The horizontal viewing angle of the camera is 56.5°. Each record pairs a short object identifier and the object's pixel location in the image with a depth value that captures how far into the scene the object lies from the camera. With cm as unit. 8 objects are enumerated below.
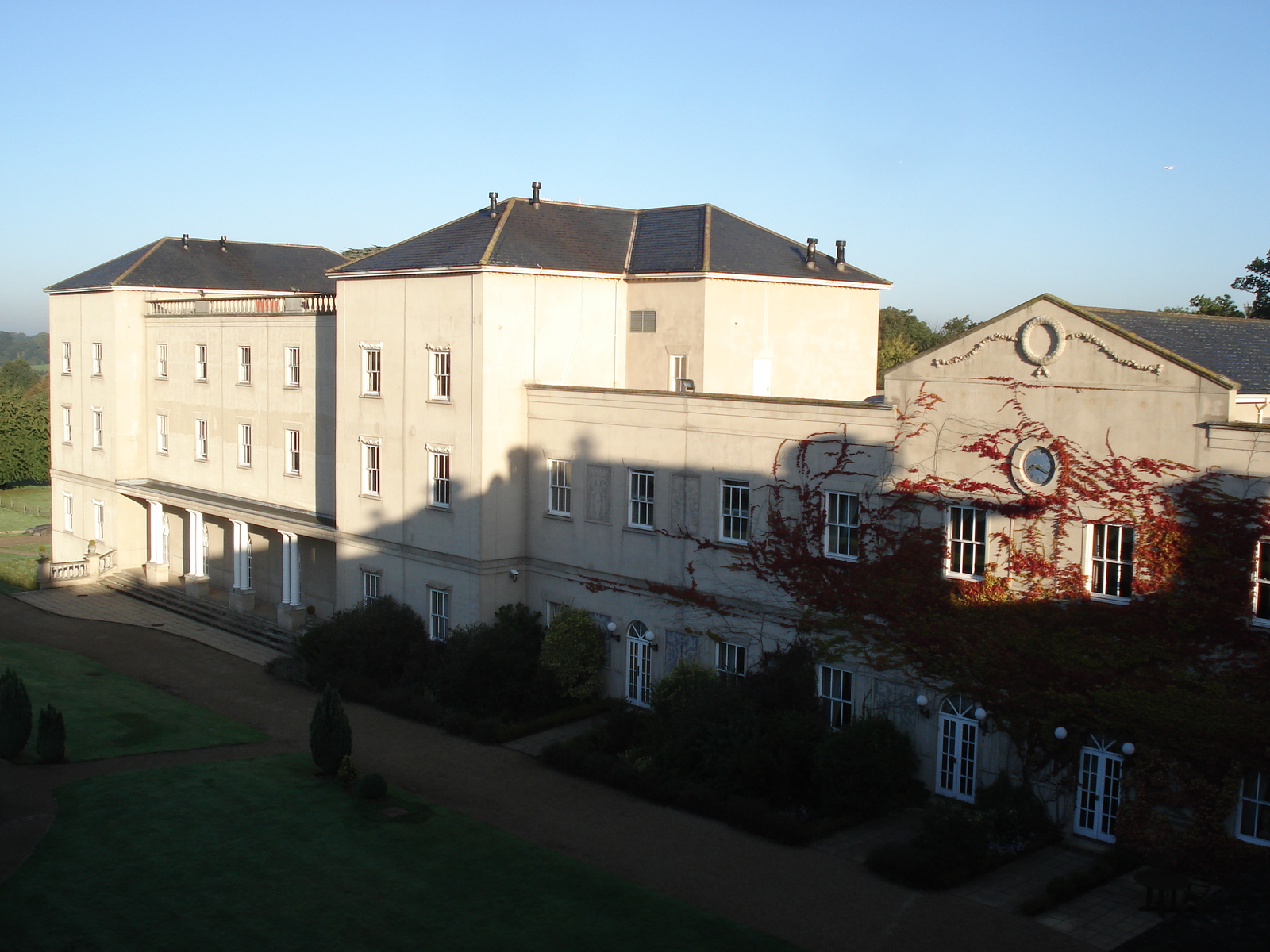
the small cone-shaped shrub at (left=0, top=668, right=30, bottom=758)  2442
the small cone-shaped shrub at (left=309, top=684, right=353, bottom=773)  2375
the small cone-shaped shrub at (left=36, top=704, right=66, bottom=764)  2456
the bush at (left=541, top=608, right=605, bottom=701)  2794
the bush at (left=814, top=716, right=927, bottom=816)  2158
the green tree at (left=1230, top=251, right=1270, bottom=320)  4675
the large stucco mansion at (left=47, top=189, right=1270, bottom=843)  2028
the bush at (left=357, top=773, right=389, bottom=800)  2256
